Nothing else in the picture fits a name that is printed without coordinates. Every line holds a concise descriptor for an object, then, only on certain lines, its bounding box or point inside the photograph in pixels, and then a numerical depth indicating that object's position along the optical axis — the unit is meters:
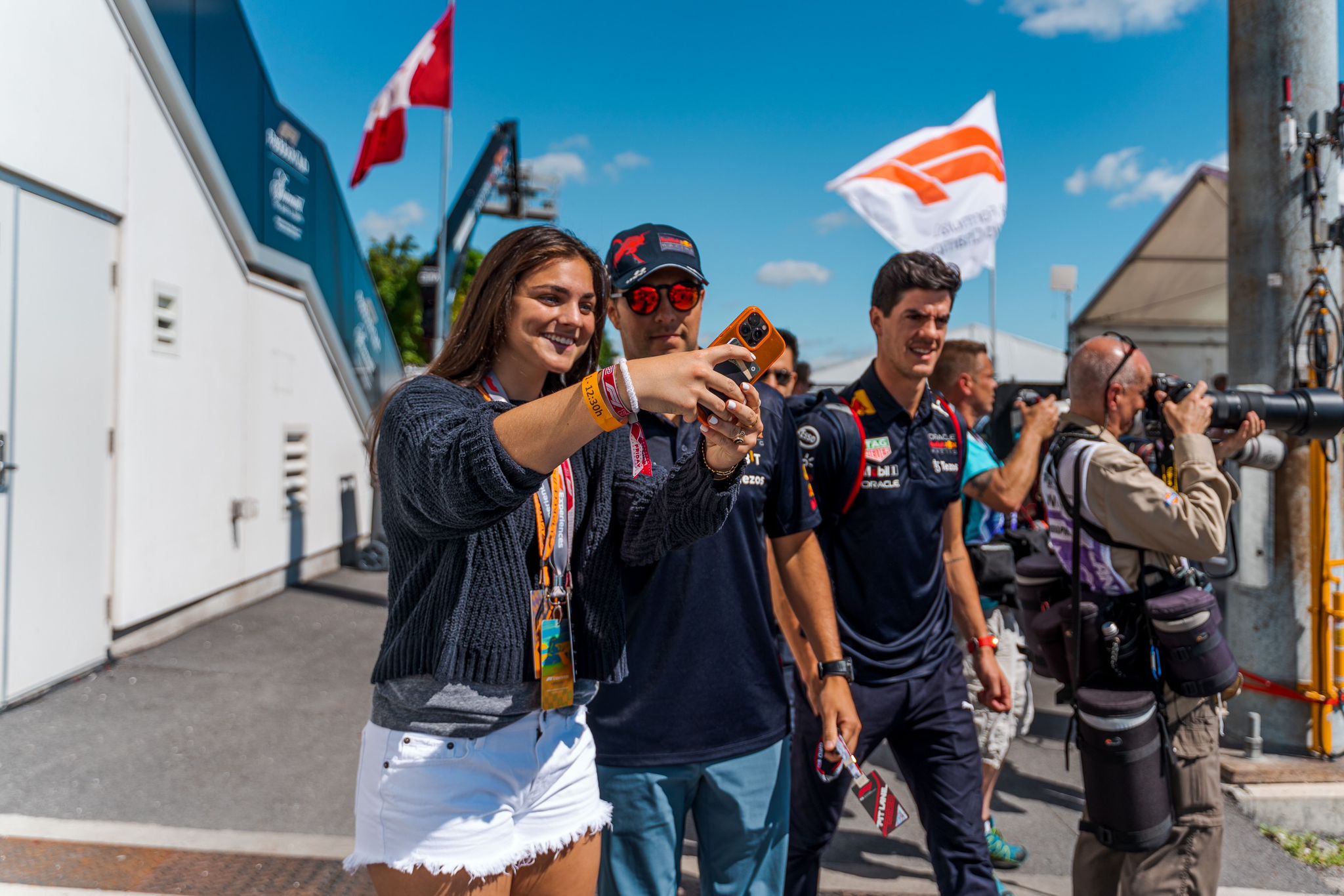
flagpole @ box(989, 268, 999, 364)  11.01
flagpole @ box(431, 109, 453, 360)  13.35
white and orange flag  6.38
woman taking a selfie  1.54
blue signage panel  6.31
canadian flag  11.58
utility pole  4.36
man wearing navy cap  2.12
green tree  34.84
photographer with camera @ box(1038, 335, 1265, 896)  2.62
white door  4.65
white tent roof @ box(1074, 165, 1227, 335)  12.01
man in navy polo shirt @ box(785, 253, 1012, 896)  2.69
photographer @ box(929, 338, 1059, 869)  3.55
